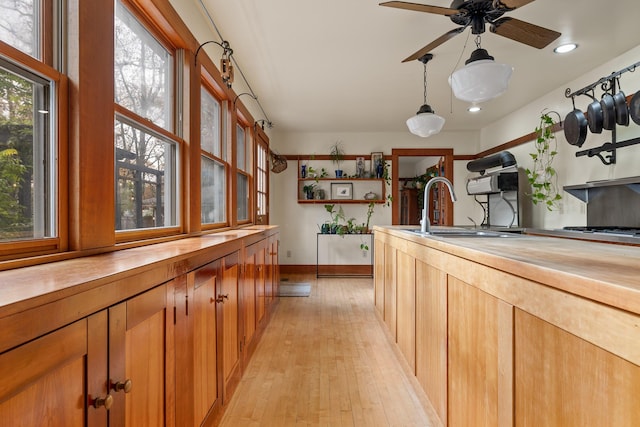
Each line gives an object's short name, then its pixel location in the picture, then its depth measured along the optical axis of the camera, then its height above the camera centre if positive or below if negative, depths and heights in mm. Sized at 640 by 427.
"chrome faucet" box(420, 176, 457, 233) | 2288 +7
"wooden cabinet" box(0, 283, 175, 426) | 581 -340
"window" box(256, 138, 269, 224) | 4910 +546
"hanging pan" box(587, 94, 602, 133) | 3105 +909
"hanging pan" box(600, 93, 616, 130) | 2982 +909
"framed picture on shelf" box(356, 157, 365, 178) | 5969 +829
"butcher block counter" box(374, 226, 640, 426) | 626 -305
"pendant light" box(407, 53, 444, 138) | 2937 +814
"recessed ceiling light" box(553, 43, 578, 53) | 2947 +1473
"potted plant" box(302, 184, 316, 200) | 5961 +428
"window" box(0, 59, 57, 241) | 1011 +193
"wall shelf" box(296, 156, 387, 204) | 5969 +500
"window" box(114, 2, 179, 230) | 1671 +471
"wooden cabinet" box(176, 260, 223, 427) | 1247 -554
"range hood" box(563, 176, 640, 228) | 3004 +131
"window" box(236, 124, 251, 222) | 4035 +504
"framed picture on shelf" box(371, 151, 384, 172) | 5996 +991
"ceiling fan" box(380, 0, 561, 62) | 1875 +1157
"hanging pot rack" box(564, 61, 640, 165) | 2918 +635
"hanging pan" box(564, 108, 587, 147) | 3336 +873
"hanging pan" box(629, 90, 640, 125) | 2695 +856
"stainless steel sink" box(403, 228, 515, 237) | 2178 -131
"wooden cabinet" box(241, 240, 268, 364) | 2331 -619
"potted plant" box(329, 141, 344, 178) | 6035 +1088
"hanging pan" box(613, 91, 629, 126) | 2842 +899
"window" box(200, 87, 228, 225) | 2885 +475
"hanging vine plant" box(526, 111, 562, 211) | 3977 +574
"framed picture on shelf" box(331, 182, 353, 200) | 6012 +428
